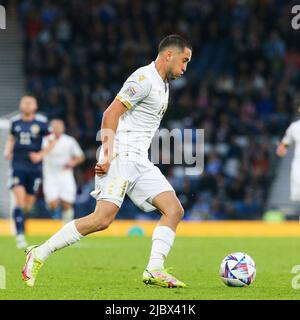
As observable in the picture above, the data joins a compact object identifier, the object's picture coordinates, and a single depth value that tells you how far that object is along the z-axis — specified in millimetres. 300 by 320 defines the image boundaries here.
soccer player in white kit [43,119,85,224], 18219
